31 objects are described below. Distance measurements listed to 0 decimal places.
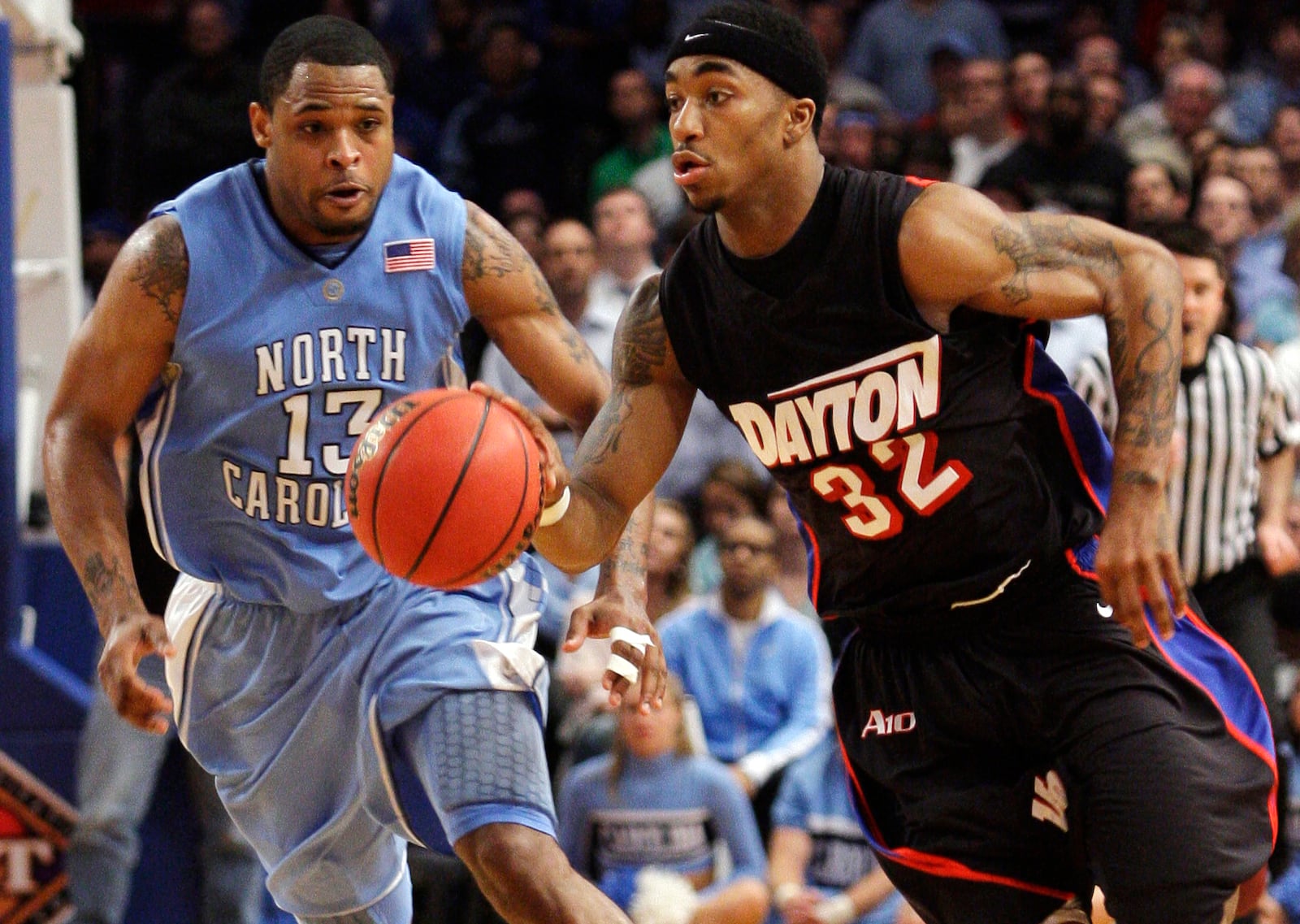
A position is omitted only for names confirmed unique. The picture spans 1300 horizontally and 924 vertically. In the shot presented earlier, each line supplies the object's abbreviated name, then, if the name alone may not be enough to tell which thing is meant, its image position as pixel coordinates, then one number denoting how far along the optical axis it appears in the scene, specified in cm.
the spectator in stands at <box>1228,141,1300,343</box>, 1687
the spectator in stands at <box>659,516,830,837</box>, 1361
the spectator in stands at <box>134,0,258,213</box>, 1803
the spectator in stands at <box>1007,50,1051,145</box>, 1862
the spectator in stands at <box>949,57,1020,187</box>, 1869
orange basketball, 673
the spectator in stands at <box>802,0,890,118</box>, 1953
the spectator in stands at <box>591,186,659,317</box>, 1648
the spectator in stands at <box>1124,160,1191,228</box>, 1642
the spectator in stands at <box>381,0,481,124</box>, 2058
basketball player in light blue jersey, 761
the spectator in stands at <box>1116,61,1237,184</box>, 1872
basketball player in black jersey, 692
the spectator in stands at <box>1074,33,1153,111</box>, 1930
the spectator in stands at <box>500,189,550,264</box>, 1695
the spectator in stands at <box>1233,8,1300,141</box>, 1975
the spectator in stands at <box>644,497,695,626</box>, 1409
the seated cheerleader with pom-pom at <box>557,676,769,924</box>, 1255
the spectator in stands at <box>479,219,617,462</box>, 1605
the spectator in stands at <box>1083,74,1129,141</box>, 1869
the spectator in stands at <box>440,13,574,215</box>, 1937
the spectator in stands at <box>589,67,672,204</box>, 1912
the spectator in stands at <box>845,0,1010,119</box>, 2077
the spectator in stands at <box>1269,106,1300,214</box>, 1808
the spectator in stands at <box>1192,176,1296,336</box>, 1625
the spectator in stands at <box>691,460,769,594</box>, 1506
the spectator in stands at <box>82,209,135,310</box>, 1700
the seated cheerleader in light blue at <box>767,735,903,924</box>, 1263
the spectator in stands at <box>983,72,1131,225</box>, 1775
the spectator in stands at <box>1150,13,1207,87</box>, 1998
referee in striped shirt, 1128
